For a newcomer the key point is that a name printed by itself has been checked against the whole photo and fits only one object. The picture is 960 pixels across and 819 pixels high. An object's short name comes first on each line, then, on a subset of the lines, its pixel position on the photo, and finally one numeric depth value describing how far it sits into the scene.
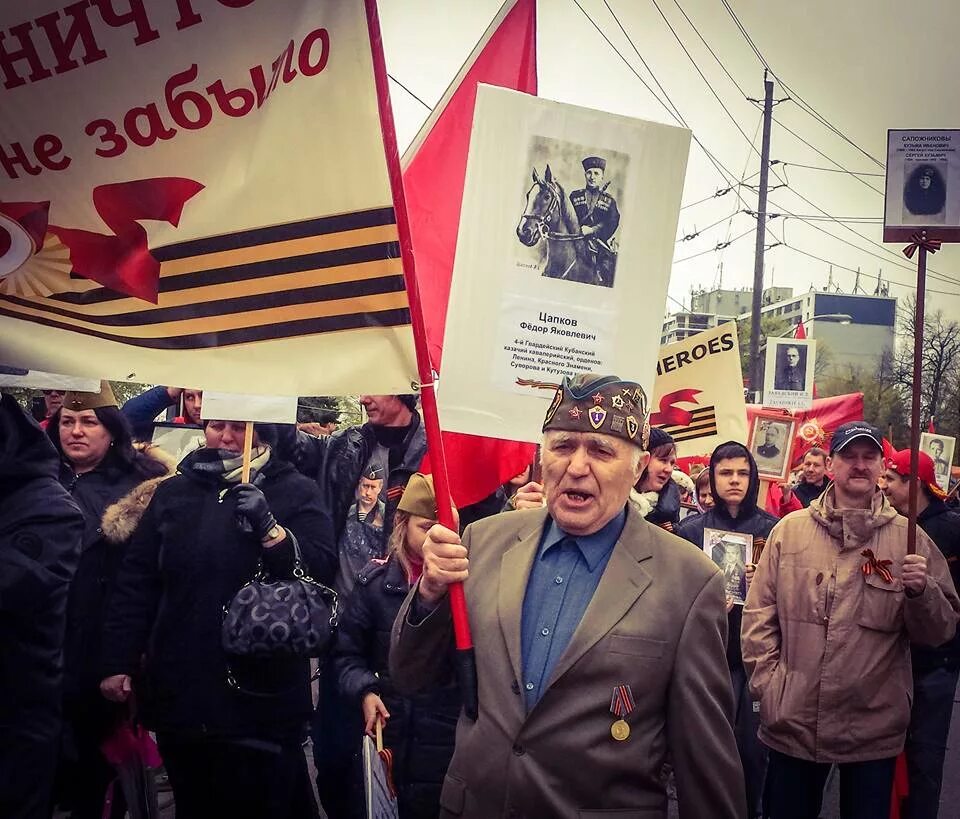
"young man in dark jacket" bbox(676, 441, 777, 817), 5.08
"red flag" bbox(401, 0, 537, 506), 3.88
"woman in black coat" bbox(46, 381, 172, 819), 4.37
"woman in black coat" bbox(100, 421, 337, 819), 3.61
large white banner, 2.42
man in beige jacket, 3.93
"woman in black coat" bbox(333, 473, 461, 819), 3.52
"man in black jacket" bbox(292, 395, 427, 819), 4.17
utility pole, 23.00
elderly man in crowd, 2.39
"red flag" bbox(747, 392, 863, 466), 10.88
